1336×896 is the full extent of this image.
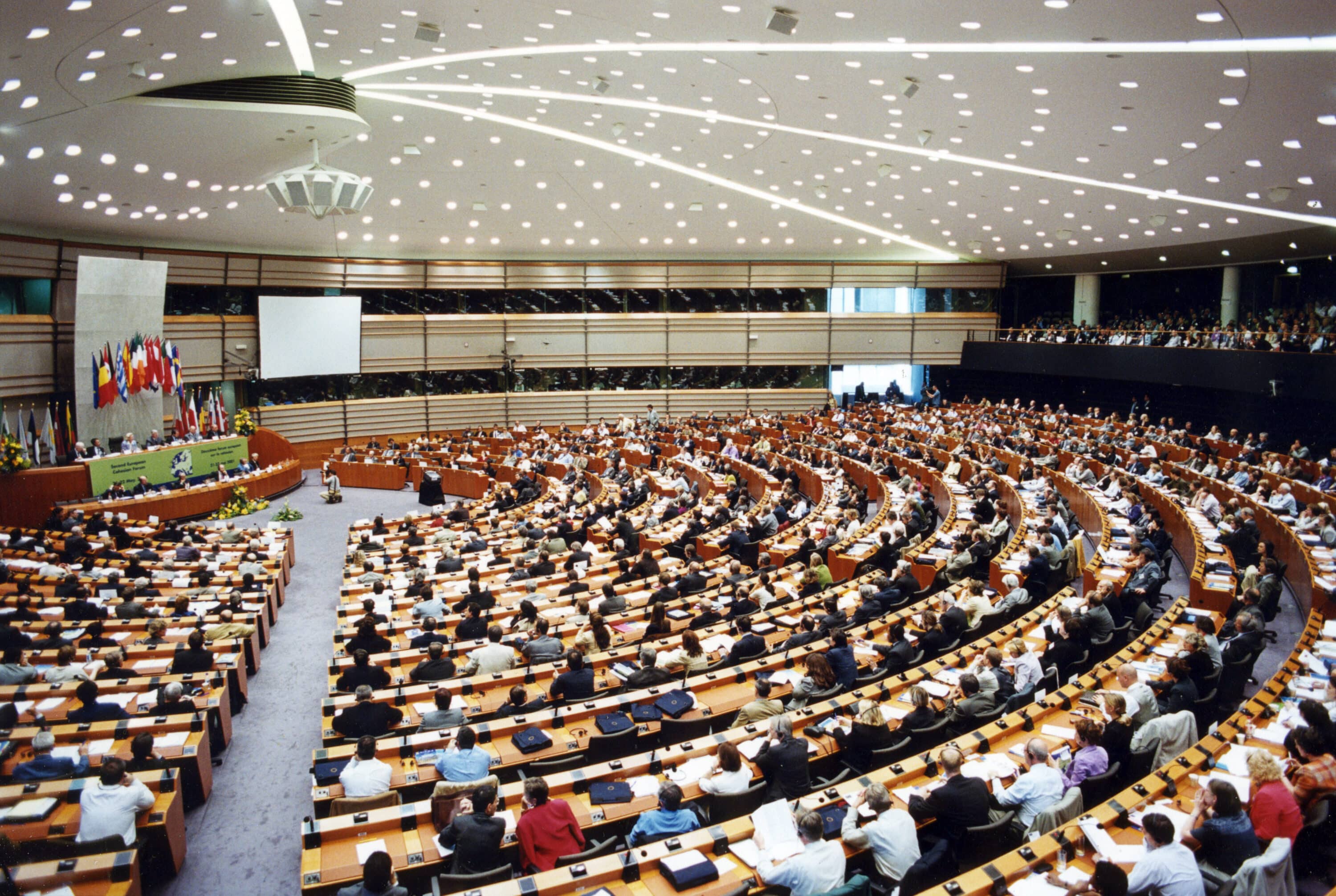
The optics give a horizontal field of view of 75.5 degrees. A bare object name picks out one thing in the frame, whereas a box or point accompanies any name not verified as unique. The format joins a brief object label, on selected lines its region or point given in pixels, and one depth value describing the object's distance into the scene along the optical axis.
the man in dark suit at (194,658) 9.09
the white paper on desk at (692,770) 6.13
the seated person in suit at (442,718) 7.32
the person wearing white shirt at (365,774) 6.14
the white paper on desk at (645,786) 6.04
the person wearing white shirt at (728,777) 5.85
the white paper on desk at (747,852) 5.07
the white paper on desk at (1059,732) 6.55
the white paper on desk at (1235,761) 5.80
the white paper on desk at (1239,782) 5.52
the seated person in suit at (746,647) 8.58
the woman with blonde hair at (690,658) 8.33
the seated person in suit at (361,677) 8.45
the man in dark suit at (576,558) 13.18
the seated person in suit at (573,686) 7.81
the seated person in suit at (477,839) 5.21
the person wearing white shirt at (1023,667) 7.55
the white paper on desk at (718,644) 8.87
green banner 19.17
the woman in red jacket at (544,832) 5.30
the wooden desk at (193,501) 18.59
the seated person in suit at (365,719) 7.37
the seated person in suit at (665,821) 5.43
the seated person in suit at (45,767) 6.61
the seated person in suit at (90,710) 7.61
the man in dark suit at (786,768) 6.01
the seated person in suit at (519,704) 7.39
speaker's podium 22.36
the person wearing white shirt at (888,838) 5.03
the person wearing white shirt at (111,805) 5.84
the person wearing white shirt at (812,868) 4.75
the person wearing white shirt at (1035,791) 5.51
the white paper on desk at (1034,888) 4.62
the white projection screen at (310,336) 27.98
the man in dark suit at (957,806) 5.33
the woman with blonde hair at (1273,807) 4.92
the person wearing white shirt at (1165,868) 4.38
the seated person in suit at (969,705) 6.92
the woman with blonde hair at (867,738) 6.33
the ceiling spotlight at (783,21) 10.52
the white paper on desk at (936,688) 7.43
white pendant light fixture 17.56
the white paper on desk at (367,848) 5.40
